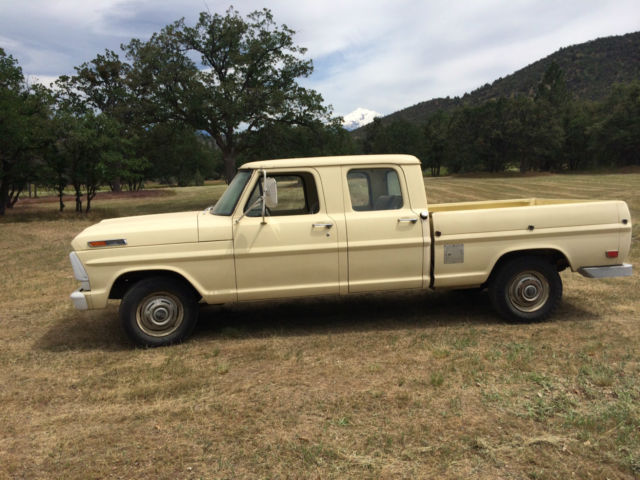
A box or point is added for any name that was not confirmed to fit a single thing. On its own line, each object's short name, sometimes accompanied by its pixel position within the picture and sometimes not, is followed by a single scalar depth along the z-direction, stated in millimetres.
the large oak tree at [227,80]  23656
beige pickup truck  4988
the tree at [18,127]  19375
